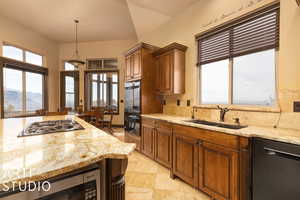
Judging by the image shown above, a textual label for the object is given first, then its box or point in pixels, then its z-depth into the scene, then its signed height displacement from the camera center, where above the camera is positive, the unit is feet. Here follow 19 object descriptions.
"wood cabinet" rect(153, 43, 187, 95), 9.70 +2.02
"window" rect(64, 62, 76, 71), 20.35 +4.41
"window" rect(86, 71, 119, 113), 20.04 +1.22
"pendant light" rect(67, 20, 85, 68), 13.27 +3.39
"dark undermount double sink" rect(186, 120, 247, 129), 6.20 -1.19
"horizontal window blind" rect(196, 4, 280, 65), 6.25 +3.08
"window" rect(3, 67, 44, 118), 14.12 +0.73
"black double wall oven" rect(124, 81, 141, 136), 11.01 -0.68
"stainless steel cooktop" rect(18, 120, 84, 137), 4.32 -0.96
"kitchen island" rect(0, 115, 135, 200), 2.07 -1.01
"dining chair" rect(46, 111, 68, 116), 9.70 -0.98
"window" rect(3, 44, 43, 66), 14.10 +4.65
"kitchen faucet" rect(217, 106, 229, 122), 7.37 -0.71
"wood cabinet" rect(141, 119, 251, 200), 4.95 -2.48
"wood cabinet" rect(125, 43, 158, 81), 10.82 +2.96
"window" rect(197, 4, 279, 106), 6.39 +1.97
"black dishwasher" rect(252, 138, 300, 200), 4.00 -2.09
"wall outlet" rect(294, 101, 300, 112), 5.38 -0.26
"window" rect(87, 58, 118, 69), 20.12 +4.90
